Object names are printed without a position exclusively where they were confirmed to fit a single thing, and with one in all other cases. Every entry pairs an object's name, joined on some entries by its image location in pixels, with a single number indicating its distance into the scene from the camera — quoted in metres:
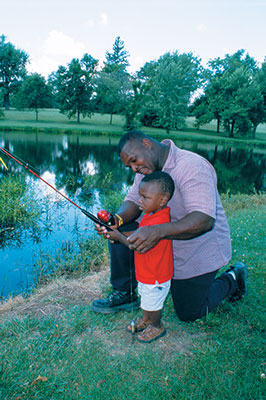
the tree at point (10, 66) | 56.97
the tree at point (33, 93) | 47.97
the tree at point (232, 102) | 47.31
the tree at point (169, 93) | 47.38
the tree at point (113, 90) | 51.16
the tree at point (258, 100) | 48.09
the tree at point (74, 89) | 50.59
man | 2.52
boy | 2.61
